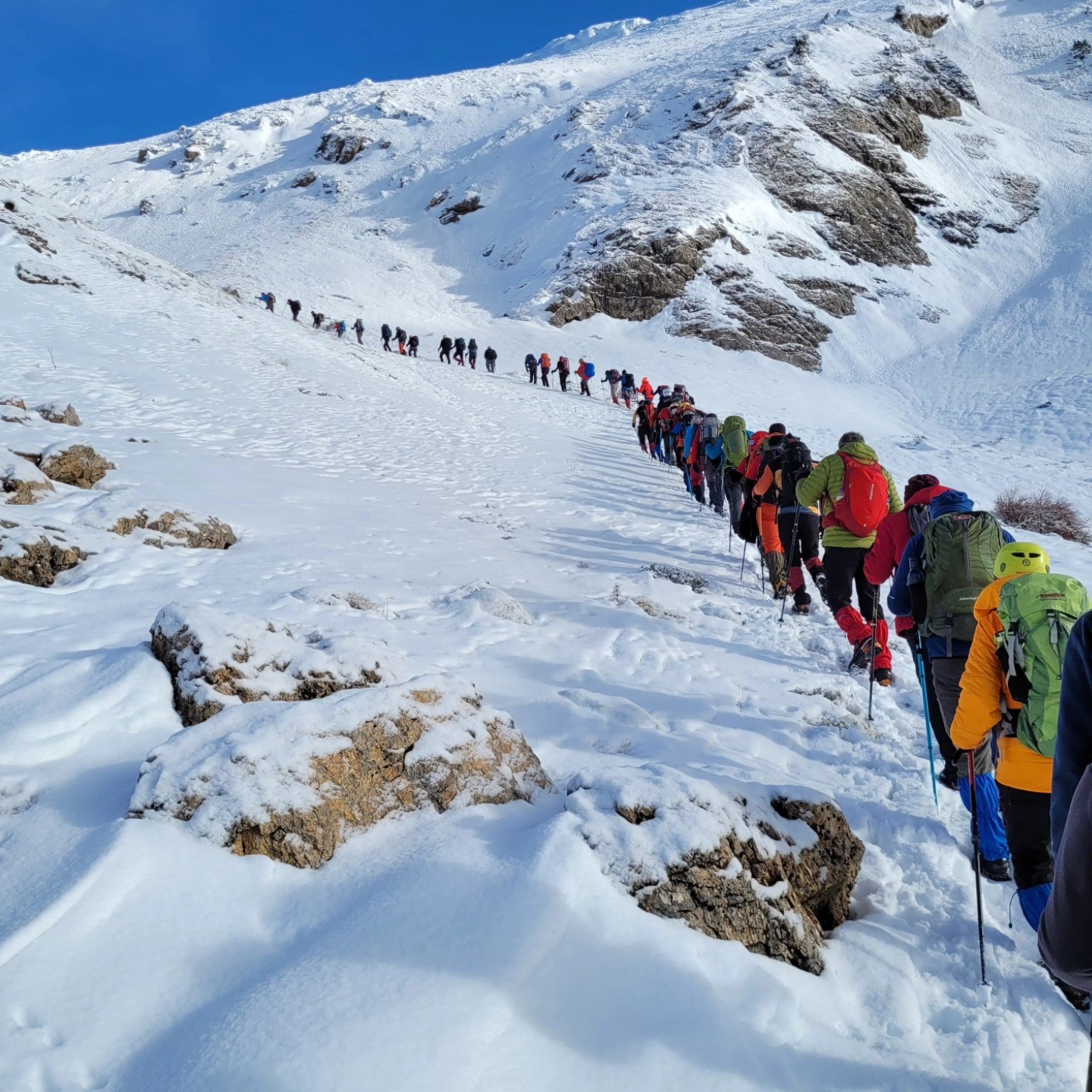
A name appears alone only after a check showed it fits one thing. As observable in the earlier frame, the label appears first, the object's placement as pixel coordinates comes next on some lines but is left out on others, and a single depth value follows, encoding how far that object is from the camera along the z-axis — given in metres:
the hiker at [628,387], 26.34
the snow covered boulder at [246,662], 3.34
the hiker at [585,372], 27.39
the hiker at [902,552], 4.03
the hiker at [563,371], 27.75
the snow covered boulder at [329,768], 2.49
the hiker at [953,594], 3.46
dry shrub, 12.17
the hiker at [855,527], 5.69
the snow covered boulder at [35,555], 5.43
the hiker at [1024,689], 2.49
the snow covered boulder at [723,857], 2.55
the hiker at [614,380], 26.62
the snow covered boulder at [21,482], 6.52
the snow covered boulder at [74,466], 7.56
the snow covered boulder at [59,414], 10.06
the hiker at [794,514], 7.12
